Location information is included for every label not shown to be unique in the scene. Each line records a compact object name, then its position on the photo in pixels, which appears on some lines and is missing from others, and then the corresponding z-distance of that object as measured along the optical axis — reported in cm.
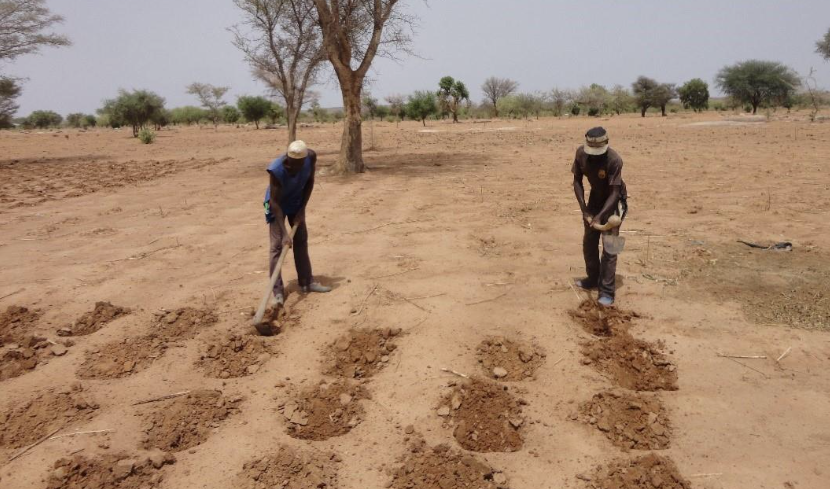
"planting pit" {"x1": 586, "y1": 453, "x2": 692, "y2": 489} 255
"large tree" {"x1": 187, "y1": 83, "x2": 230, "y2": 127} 4678
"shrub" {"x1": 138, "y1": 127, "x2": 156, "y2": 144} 2334
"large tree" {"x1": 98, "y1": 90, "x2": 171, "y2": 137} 3288
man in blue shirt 412
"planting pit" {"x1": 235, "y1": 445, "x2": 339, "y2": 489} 263
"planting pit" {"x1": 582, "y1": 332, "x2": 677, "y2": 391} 333
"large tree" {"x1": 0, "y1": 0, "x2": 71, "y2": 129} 1692
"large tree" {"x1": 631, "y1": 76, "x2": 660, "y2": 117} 4234
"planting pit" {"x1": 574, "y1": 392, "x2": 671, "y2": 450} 284
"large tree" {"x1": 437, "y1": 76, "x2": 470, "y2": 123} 3950
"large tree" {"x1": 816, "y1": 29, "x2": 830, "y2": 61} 2872
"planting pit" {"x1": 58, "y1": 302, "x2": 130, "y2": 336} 411
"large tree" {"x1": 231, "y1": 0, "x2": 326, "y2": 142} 1429
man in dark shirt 396
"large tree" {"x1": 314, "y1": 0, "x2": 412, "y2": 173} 980
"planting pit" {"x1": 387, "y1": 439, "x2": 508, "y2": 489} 260
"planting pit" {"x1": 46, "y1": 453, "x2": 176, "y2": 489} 264
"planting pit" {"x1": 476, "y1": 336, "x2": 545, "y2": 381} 344
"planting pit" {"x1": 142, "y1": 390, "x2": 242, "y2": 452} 297
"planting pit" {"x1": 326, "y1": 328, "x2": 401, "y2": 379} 358
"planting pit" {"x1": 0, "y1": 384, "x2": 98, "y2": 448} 299
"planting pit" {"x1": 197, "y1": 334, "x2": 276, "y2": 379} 361
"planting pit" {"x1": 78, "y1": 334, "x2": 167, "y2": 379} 358
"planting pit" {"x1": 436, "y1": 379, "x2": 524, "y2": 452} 288
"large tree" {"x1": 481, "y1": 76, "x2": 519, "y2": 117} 5234
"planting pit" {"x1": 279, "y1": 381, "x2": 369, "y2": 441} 304
